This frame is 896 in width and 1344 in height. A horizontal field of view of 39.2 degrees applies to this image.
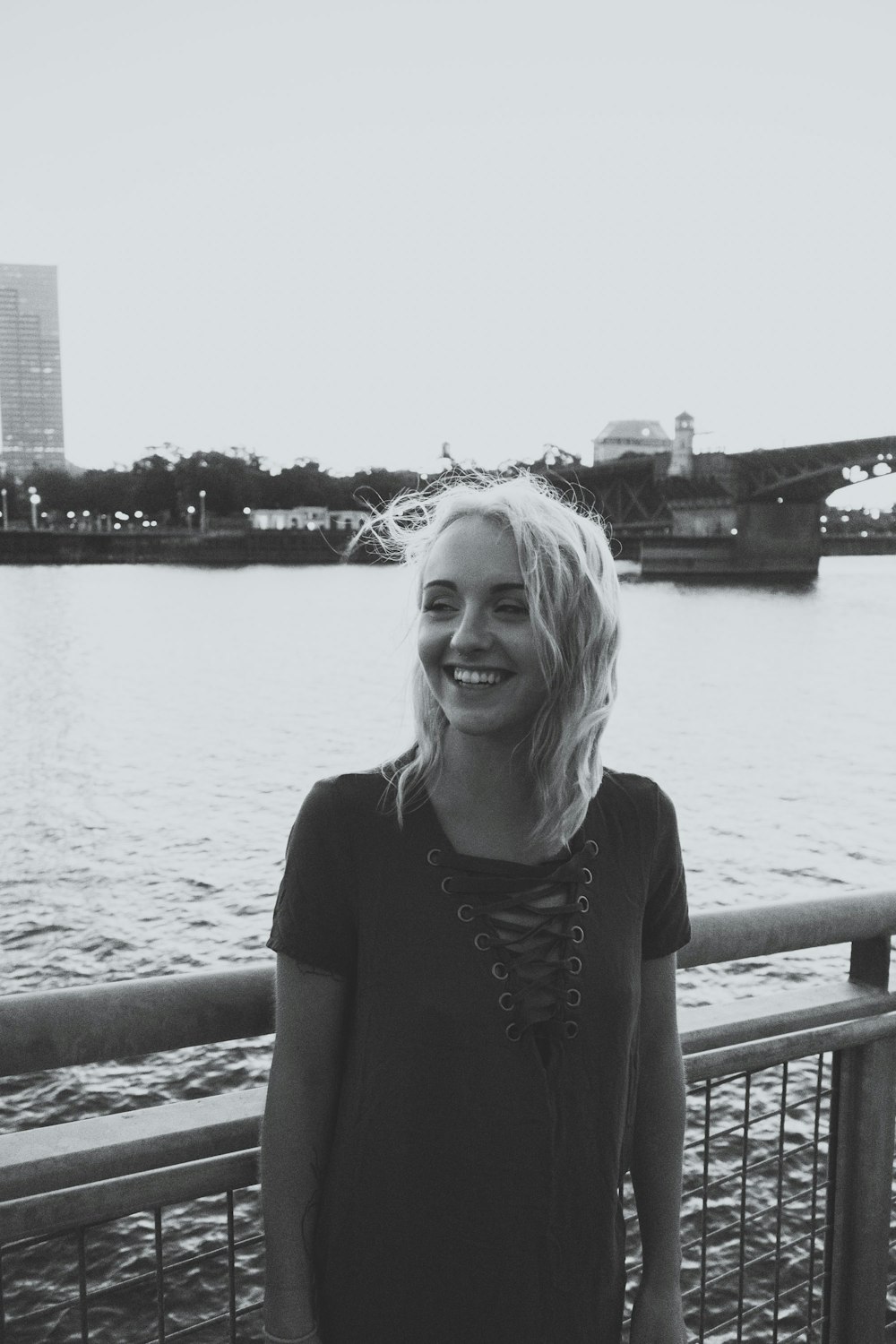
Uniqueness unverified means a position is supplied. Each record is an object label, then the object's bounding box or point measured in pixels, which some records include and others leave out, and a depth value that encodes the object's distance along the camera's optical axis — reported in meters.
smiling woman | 1.72
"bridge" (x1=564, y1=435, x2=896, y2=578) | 81.94
